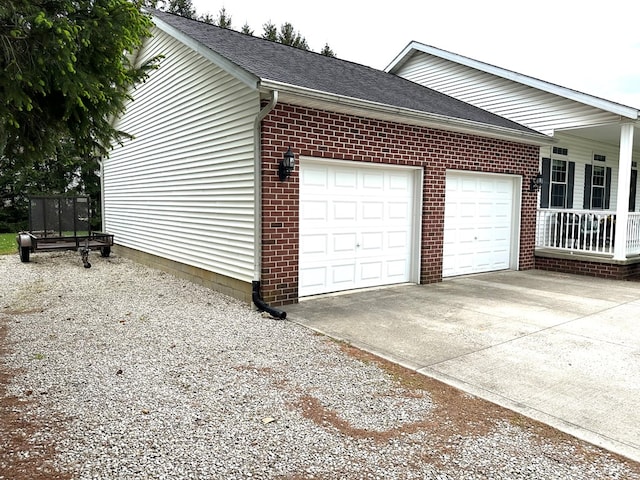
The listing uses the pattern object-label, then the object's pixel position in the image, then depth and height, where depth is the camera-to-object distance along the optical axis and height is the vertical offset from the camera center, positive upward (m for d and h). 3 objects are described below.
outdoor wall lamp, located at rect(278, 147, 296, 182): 6.37 +0.53
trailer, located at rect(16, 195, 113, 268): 11.26 -0.65
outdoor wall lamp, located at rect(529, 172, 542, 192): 10.35 +0.54
